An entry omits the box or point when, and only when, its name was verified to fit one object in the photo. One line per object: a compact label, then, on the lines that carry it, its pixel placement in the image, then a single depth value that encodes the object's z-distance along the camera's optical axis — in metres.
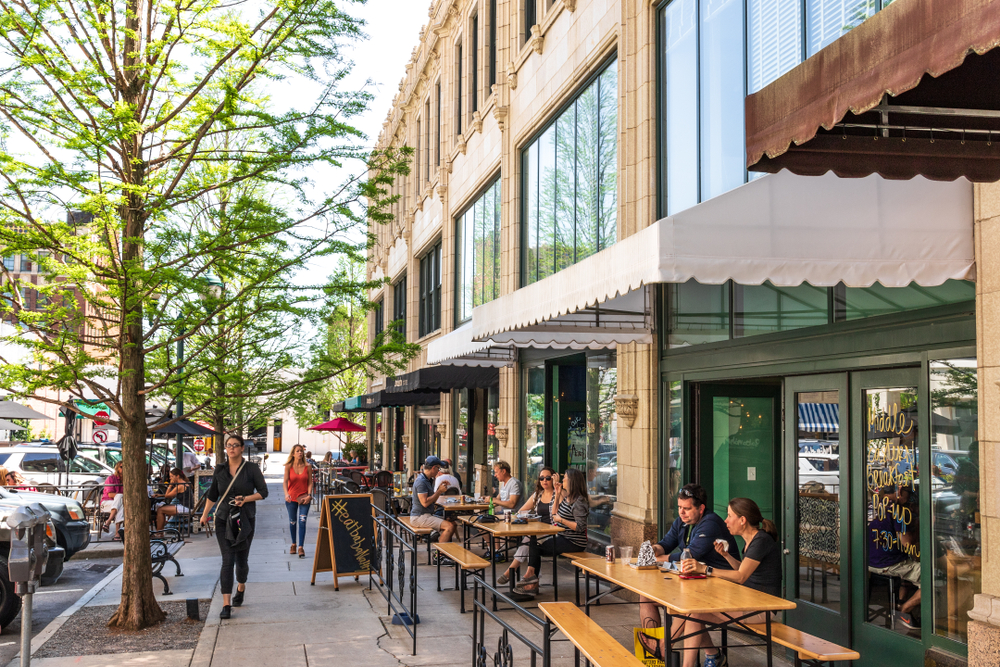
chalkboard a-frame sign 11.26
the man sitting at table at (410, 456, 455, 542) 12.99
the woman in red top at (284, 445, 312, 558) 14.30
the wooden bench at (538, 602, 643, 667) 5.57
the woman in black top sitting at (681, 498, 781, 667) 6.78
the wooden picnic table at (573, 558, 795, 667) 5.81
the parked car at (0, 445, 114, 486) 22.33
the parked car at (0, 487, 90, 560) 12.70
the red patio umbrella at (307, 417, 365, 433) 33.34
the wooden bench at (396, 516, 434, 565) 12.04
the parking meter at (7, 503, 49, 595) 6.55
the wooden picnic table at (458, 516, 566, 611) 9.90
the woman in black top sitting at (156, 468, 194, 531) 16.62
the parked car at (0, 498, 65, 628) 9.36
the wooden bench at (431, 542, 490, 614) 9.09
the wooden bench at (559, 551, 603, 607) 8.78
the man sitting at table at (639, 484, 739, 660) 7.36
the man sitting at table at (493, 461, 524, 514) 13.04
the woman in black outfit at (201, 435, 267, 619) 9.62
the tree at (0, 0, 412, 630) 8.38
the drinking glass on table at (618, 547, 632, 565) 7.66
